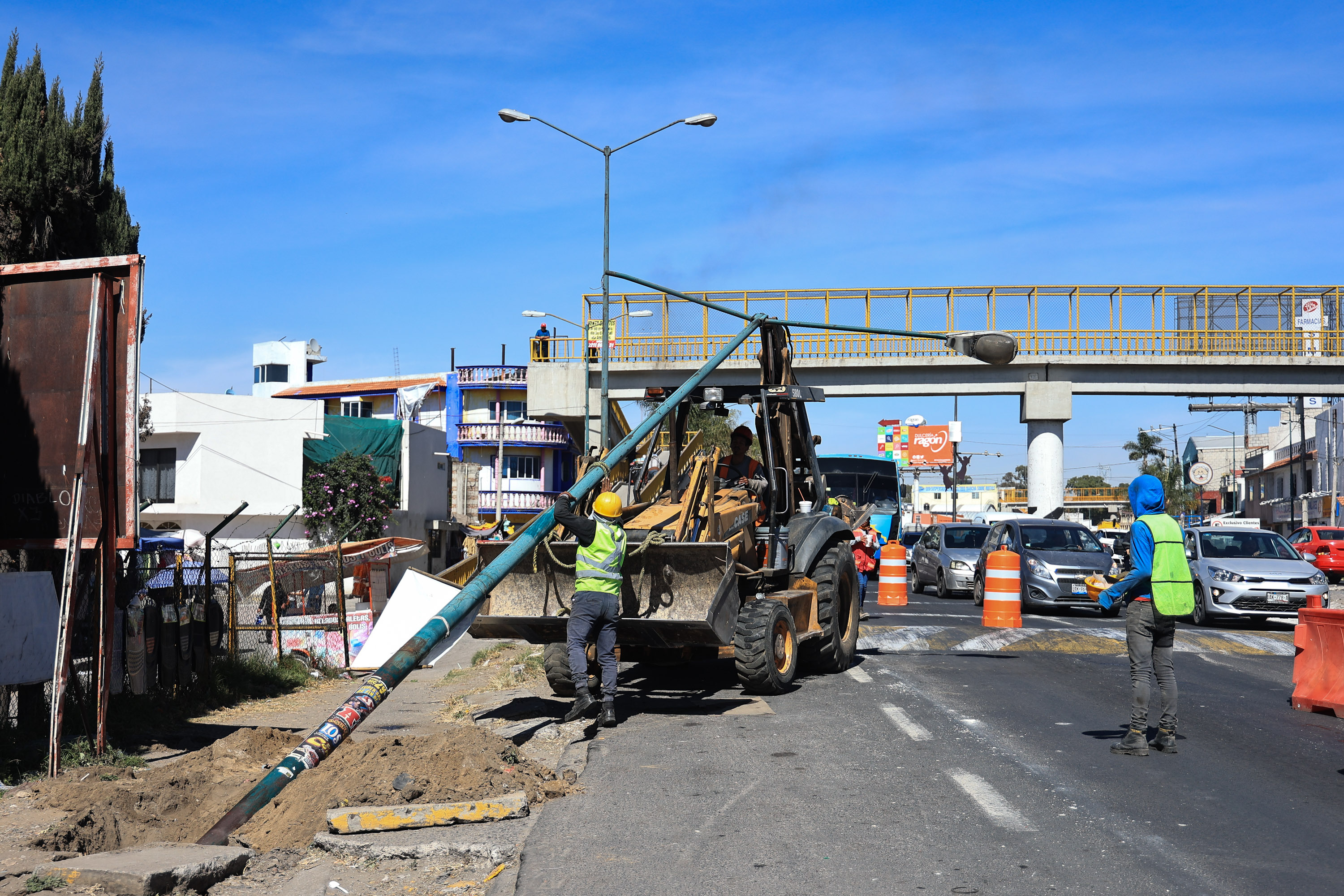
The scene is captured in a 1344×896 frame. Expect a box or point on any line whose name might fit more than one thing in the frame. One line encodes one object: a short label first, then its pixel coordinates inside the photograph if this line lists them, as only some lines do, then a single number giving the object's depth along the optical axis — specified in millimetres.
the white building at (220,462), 38750
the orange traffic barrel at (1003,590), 17219
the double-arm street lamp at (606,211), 26391
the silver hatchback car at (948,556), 26062
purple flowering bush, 39469
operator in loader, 11969
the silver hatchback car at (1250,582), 18438
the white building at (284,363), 75438
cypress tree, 13047
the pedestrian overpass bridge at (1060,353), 34625
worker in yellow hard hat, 9469
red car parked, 35469
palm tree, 109750
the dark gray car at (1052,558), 20859
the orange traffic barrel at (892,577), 23031
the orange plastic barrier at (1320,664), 9969
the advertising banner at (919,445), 94938
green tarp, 41344
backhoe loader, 10086
